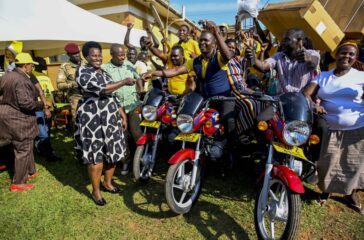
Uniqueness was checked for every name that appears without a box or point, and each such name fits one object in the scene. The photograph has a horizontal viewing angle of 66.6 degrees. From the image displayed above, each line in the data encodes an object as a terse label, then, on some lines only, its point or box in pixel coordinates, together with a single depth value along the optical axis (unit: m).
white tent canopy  5.49
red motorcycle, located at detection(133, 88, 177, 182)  3.58
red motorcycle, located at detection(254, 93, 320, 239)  2.28
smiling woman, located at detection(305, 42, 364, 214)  2.86
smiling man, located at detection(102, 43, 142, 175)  4.17
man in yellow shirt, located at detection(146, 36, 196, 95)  4.24
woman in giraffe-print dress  3.06
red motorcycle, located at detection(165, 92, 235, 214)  2.86
